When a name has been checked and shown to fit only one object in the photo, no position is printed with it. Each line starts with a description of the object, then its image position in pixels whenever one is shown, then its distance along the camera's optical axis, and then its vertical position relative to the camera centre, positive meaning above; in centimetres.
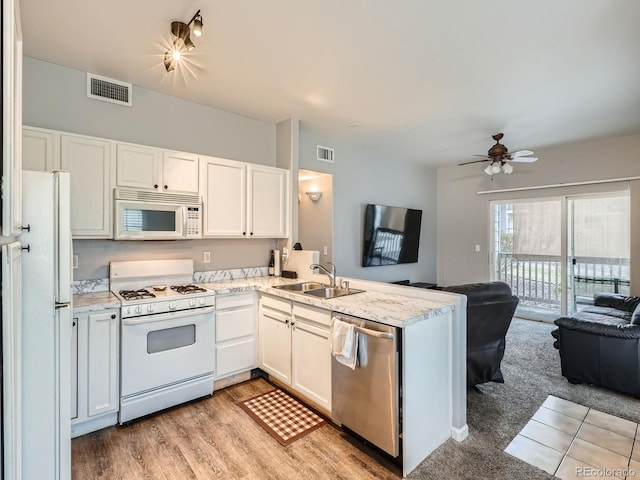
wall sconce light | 505 +66
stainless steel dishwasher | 200 -98
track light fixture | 201 +139
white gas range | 255 -86
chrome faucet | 325 -39
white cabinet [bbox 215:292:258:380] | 308 -95
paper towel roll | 404 -35
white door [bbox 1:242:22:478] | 97 -39
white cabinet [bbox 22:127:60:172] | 242 +66
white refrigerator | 151 -47
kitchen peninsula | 202 -75
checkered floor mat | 245 -145
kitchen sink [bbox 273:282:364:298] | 308 -51
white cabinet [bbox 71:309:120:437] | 235 -99
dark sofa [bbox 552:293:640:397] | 289 -104
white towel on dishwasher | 217 -71
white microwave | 281 +20
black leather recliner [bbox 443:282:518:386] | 275 -76
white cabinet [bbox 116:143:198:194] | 286 +63
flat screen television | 532 +5
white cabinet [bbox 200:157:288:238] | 334 +43
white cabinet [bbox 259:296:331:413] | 255 -94
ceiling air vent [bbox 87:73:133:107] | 292 +135
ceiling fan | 430 +108
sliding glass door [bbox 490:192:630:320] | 493 -18
